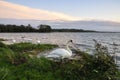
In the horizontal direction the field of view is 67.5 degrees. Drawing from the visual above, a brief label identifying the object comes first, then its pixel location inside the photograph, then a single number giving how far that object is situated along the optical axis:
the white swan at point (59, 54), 4.49
